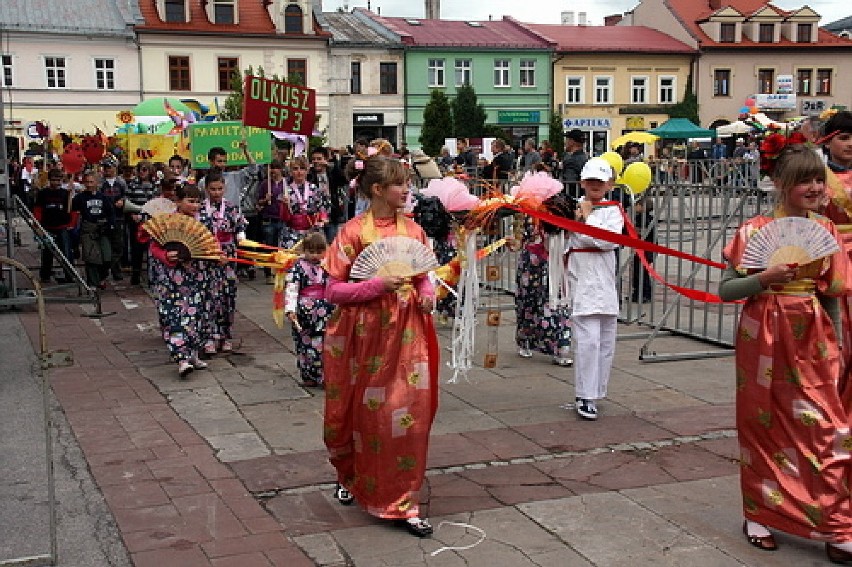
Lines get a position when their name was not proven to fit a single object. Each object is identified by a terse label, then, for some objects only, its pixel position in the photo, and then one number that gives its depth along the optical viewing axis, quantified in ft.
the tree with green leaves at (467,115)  146.20
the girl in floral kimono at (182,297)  26.53
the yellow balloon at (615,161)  28.89
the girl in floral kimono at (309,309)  24.88
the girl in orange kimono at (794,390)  13.52
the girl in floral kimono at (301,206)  38.14
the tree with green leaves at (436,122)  144.56
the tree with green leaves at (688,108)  166.30
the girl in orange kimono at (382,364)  15.01
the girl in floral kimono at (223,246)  29.07
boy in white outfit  21.45
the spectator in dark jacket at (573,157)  40.06
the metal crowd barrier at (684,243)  27.81
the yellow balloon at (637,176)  29.91
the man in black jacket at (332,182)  45.50
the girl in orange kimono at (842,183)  14.46
